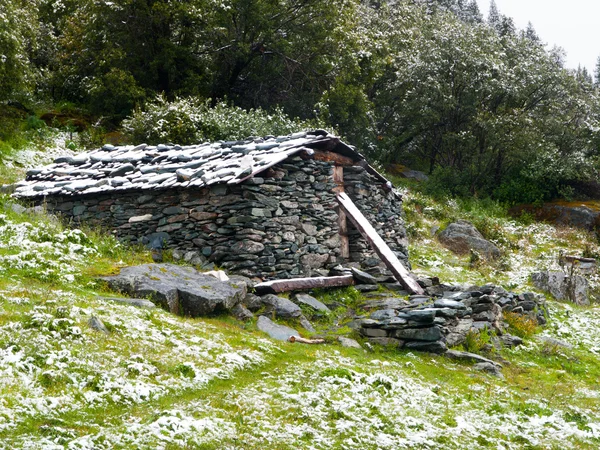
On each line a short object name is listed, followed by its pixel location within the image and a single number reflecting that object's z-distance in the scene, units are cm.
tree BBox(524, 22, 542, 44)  8156
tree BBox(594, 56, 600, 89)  8668
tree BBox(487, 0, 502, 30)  8569
